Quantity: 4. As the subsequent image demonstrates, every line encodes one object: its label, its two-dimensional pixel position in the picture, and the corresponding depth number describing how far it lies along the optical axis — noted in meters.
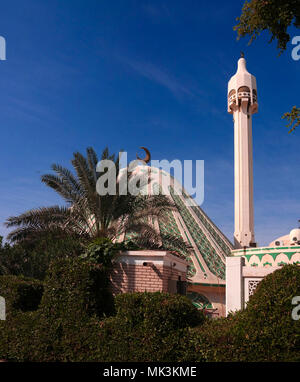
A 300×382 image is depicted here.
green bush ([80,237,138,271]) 7.93
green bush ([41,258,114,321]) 5.89
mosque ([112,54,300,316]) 16.28
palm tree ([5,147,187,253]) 10.54
